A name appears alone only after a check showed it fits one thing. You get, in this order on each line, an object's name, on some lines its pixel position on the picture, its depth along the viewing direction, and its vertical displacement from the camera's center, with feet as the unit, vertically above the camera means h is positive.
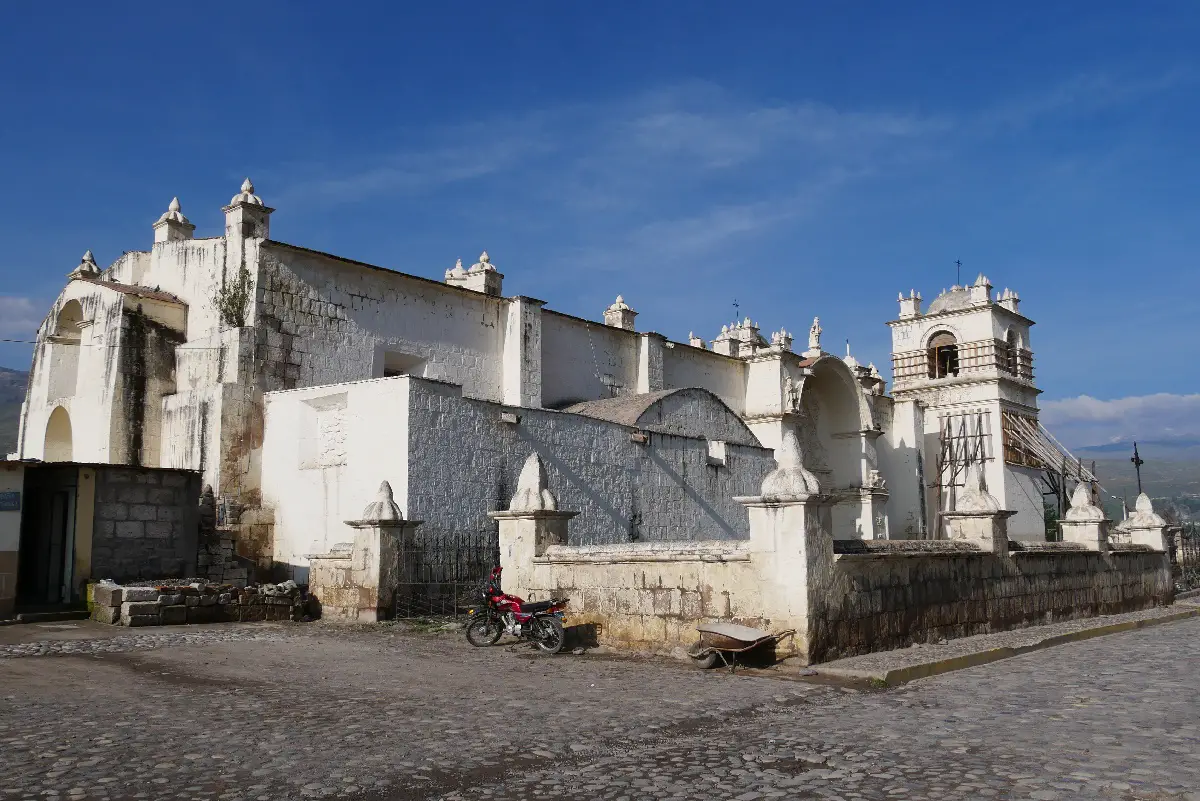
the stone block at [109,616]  46.68 -3.63
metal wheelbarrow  33.37 -3.54
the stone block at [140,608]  46.03 -3.25
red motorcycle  38.60 -3.35
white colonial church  56.49 +9.10
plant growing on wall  63.21 +14.89
